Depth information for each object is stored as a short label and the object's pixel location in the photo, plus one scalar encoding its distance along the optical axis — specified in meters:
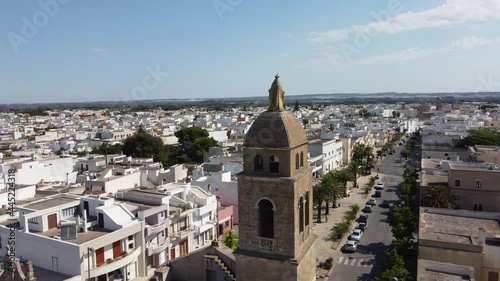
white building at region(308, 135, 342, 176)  64.88
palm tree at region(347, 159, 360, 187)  57.47
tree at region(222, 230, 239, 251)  28.59
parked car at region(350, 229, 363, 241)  35.47
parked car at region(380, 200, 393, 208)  46.88
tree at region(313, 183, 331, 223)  42.78
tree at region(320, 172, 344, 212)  44.59
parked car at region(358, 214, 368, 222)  41.15
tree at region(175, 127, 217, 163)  70.69
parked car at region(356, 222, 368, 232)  38.62
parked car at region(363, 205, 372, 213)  44.92
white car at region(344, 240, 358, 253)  33.41
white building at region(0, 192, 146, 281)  24.16
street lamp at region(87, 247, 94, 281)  24.06
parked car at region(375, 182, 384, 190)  55.18
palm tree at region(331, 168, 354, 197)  51.35
